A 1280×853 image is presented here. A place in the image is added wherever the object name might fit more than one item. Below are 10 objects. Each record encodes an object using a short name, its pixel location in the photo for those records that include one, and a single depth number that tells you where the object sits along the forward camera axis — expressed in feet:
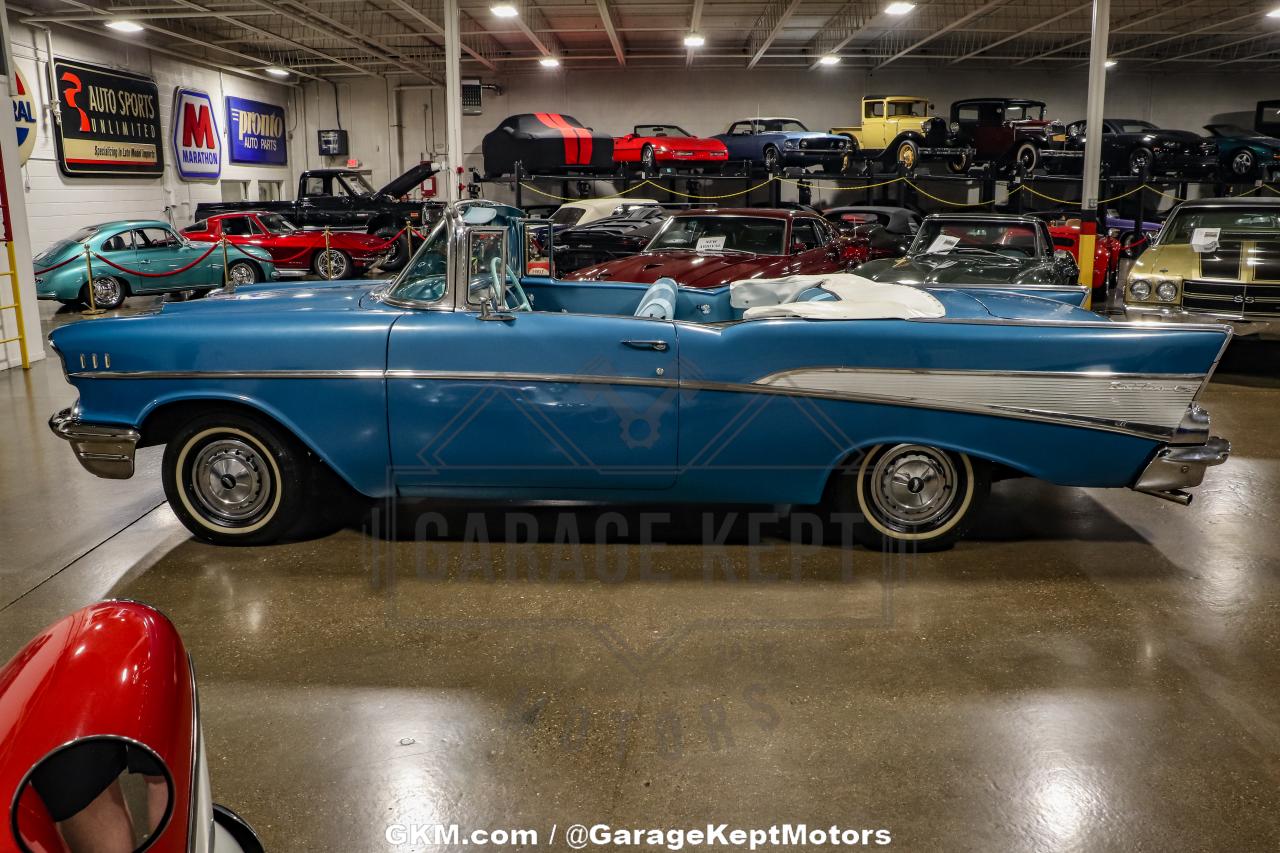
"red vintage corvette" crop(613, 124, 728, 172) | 64.18
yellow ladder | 30.55
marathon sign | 69.10
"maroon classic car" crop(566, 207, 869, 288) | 29.04
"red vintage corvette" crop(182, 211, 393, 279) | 52.54
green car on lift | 59.41
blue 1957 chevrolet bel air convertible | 13.17
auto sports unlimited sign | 56.80
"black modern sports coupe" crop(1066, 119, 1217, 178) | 58.74
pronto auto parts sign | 78.43
